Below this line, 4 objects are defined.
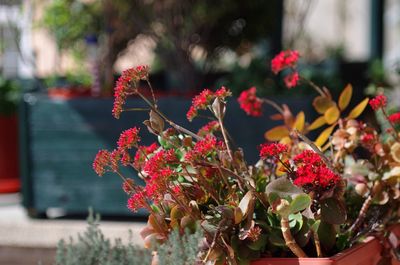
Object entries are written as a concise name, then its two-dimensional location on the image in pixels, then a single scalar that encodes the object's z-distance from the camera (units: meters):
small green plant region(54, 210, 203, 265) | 1.61
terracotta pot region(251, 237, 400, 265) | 1.57
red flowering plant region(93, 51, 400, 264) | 1.57
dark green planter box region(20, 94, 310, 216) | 2.66
